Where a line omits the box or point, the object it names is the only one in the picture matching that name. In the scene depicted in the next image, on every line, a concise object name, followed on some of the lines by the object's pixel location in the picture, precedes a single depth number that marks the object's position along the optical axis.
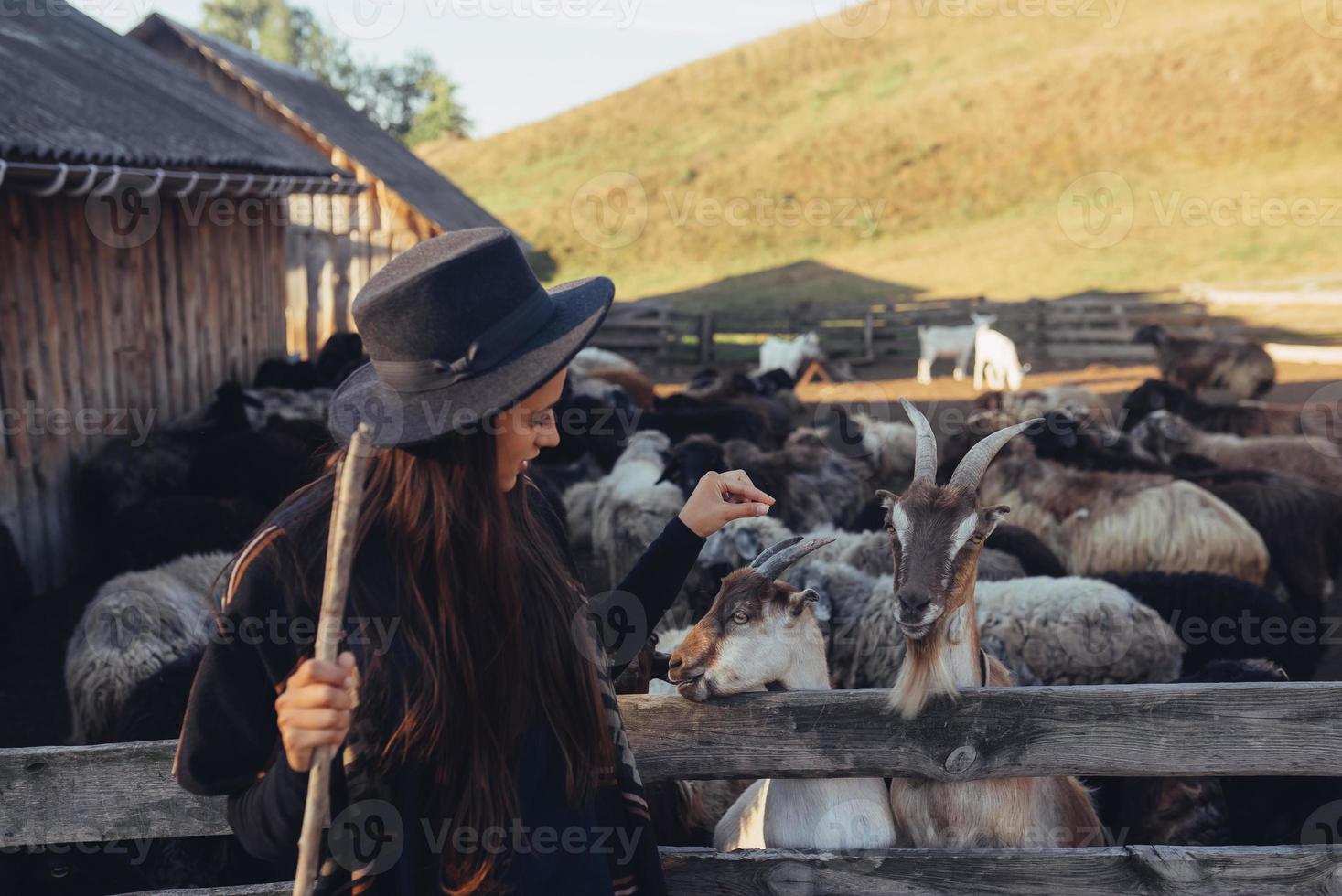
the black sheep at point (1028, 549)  7.20
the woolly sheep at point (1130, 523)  7.37
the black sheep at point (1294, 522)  7.69
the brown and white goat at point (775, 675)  3.09
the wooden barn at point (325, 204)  16.14
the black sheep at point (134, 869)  4.04
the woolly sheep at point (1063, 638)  5.54
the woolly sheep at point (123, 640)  5.15
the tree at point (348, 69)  70.06
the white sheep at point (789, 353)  20.88
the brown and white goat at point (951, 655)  3.11
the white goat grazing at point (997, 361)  18.66
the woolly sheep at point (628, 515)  8.67
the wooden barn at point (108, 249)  7.64
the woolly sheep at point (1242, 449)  9.50
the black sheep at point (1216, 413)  11.54
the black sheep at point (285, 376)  11.91
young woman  1.83
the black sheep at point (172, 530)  7.27
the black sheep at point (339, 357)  13.11
